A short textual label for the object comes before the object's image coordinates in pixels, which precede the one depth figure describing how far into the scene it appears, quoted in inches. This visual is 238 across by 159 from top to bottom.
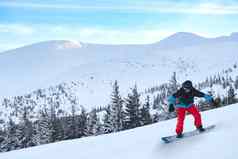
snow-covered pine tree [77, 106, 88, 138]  1937.7
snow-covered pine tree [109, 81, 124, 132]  1668.3
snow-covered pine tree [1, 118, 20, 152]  1722.7
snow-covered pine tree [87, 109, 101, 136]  1803.3
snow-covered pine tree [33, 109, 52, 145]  1827.0
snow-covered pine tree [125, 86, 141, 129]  1658.5
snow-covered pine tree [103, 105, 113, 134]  1689.8
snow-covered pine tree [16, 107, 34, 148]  1806.1
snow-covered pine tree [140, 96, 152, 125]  1708.4
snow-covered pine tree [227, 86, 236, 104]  2237.7
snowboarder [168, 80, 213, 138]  428.5
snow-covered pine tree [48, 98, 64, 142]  1906.3
